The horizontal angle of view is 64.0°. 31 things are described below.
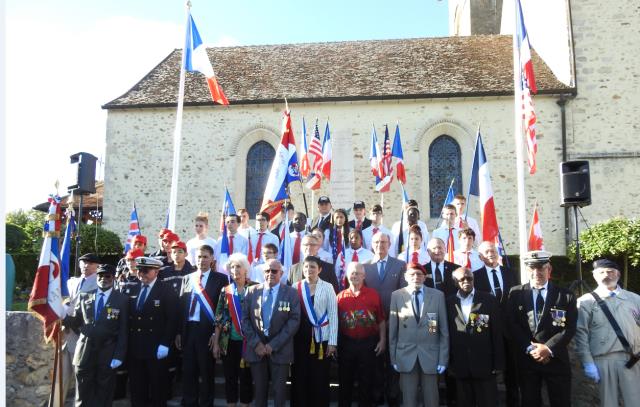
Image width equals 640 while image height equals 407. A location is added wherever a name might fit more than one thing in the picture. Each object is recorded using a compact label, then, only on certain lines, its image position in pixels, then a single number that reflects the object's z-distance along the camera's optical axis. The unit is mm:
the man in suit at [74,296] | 6043
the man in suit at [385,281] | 6121
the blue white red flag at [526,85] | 9008
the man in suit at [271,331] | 5613
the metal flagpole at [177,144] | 9797
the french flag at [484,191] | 8320
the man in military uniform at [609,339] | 5273
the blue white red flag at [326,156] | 12766
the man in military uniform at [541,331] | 5281
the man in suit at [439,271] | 6367
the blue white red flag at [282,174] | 8922
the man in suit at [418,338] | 5426
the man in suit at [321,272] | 6583
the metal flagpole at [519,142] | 8695
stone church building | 15484
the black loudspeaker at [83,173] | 8234
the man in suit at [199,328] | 5992
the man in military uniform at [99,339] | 5660
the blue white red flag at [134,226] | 12348
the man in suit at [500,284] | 5953
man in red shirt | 5738
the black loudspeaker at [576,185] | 7852
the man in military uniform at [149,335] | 5887
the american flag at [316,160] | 12344
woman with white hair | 5898
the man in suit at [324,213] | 8832
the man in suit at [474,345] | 5309
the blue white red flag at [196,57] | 10734
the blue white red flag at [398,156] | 13117
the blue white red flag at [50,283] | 5336
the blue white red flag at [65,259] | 5762
